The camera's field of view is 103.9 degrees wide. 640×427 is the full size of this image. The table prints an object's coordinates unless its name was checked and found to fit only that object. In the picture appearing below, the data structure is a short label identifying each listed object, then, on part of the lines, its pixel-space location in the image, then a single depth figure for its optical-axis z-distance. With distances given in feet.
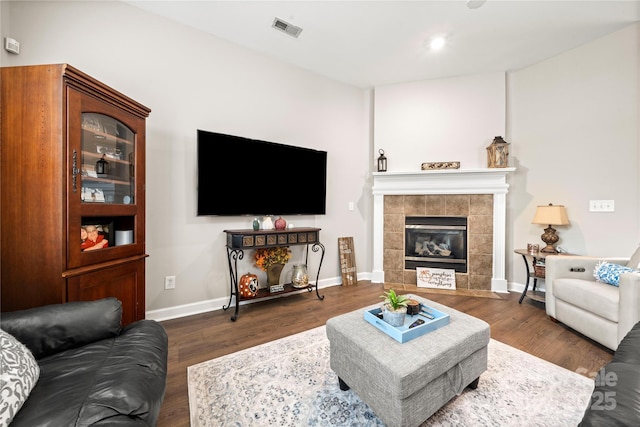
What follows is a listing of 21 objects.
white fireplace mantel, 10.87
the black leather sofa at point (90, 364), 2.69
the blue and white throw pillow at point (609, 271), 6.93
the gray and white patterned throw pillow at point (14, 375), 2.54
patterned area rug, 4.36
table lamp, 9.21
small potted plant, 4.68
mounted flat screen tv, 8.59
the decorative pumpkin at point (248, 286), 8.82
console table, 8.38
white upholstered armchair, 5.83
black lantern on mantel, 12.19
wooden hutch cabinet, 4.77
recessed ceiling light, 9.02
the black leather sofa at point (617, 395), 2.19
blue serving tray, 4.34
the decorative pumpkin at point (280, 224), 9.55
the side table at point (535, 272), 9.29
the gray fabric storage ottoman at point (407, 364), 3.69
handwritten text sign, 11.32
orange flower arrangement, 9.30
